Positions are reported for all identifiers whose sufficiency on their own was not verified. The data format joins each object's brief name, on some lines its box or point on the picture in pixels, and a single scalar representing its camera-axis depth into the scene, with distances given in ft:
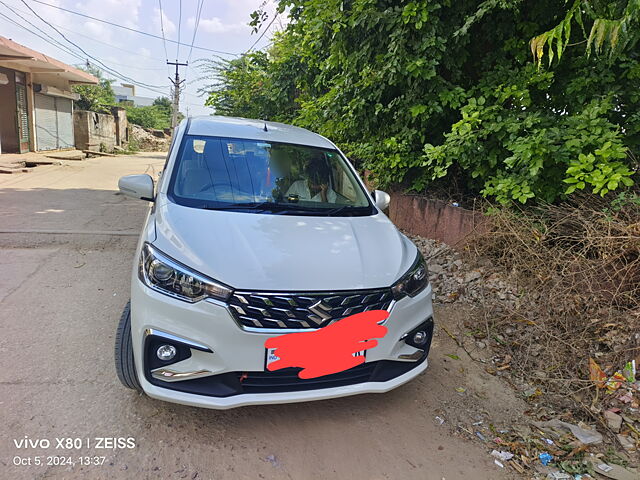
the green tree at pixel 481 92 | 12.04
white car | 6.79
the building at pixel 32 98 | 44.47
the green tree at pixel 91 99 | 74.33
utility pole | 122.21
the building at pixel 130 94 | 211.20
